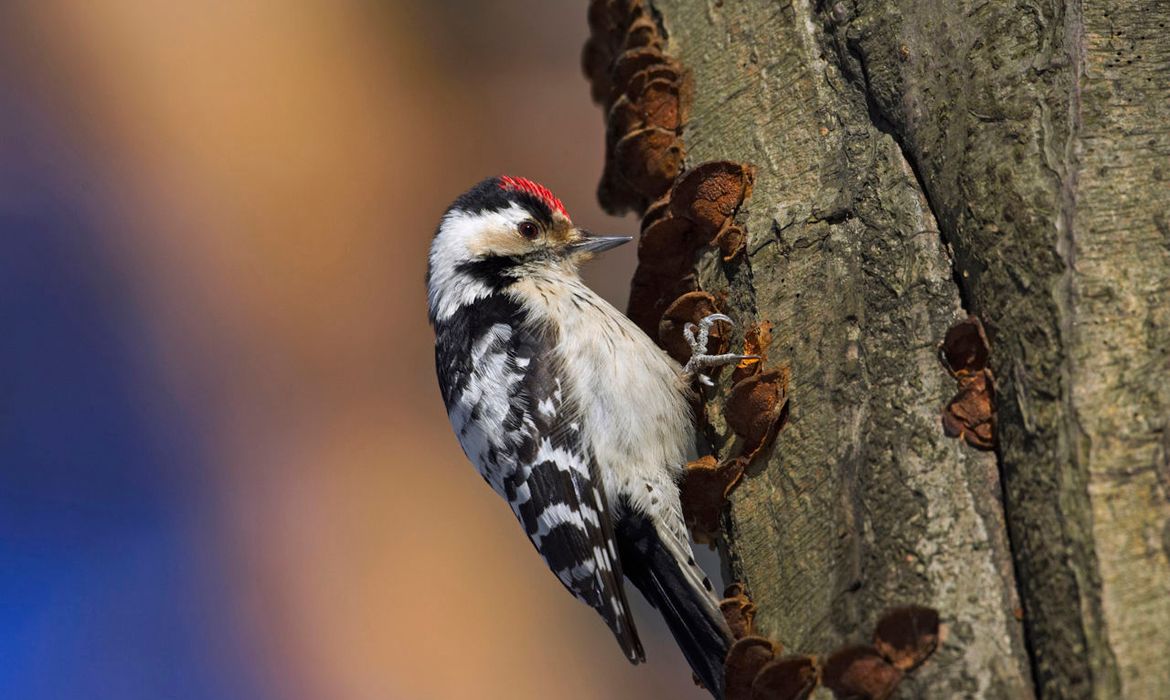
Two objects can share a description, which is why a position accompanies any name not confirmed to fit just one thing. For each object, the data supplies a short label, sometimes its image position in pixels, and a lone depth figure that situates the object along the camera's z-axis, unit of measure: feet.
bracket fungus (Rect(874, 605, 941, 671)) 12.31
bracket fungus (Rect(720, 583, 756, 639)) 15.40
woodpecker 20.79
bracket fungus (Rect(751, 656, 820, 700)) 13.39
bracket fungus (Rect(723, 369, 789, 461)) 16.33
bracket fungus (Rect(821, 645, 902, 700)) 12.46
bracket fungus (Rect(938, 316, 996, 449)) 13.46
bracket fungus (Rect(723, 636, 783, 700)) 14.42
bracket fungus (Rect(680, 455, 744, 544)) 17.11
